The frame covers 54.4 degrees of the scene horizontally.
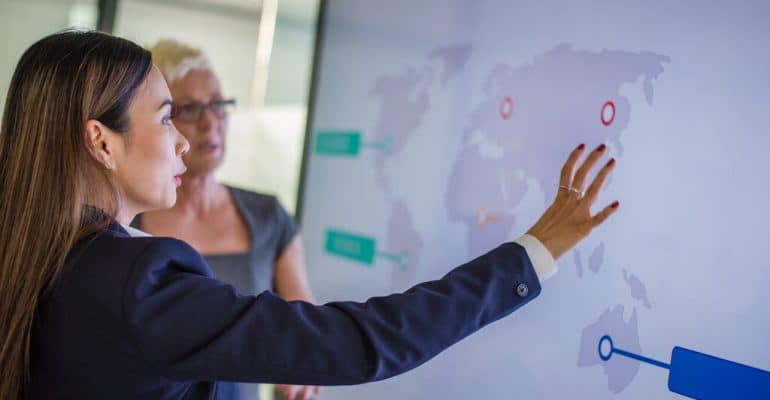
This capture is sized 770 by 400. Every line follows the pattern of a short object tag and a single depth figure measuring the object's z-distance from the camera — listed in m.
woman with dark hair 1.03
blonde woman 1.99
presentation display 1.25
